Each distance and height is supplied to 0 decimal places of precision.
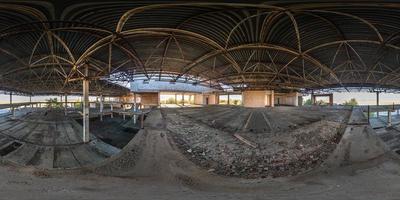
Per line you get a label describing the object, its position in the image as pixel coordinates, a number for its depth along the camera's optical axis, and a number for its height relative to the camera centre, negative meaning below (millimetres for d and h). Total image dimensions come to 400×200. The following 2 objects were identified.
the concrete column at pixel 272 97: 23197 +302
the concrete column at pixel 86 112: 9700 -529
